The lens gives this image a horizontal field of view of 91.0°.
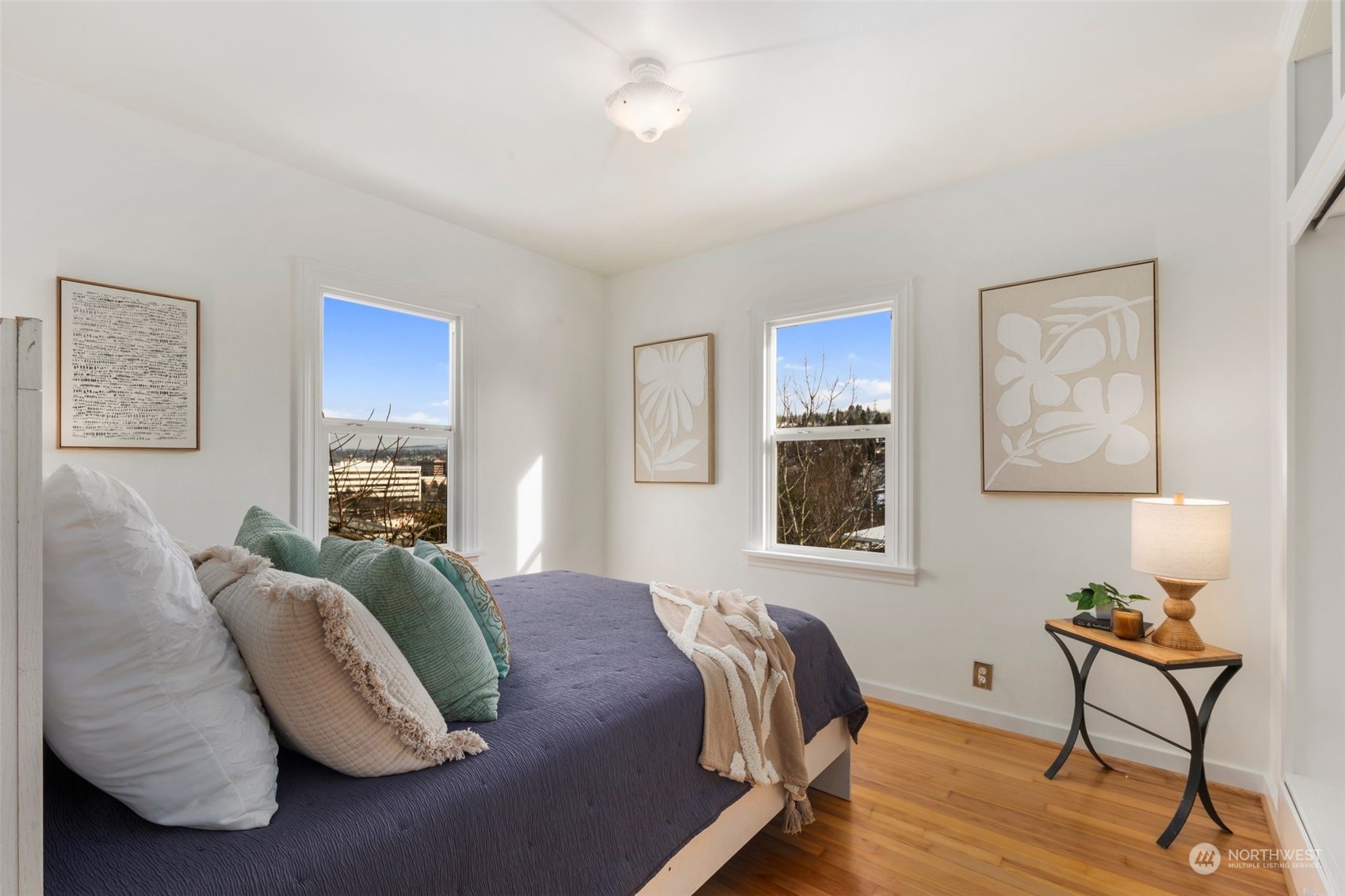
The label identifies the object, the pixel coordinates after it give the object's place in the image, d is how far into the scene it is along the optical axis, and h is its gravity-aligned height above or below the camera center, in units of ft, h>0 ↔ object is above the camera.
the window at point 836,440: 11.09 +0.16
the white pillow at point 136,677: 2.97 -1.10
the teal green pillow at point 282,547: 5.24 -0.81
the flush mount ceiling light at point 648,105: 7.12 +3.79
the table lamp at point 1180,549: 7.16 -1.08
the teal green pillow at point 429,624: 4.41 -1.21
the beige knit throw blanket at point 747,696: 5.76 -2.27
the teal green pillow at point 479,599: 5.40 -1.25
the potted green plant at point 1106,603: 7.80 -1.89
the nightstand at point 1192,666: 6.97 -2.46
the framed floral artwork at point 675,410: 13.26 +0.80
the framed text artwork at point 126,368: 7.64 +0.95
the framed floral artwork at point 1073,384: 8.75 +0.94
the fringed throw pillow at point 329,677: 3.61 -1.30
